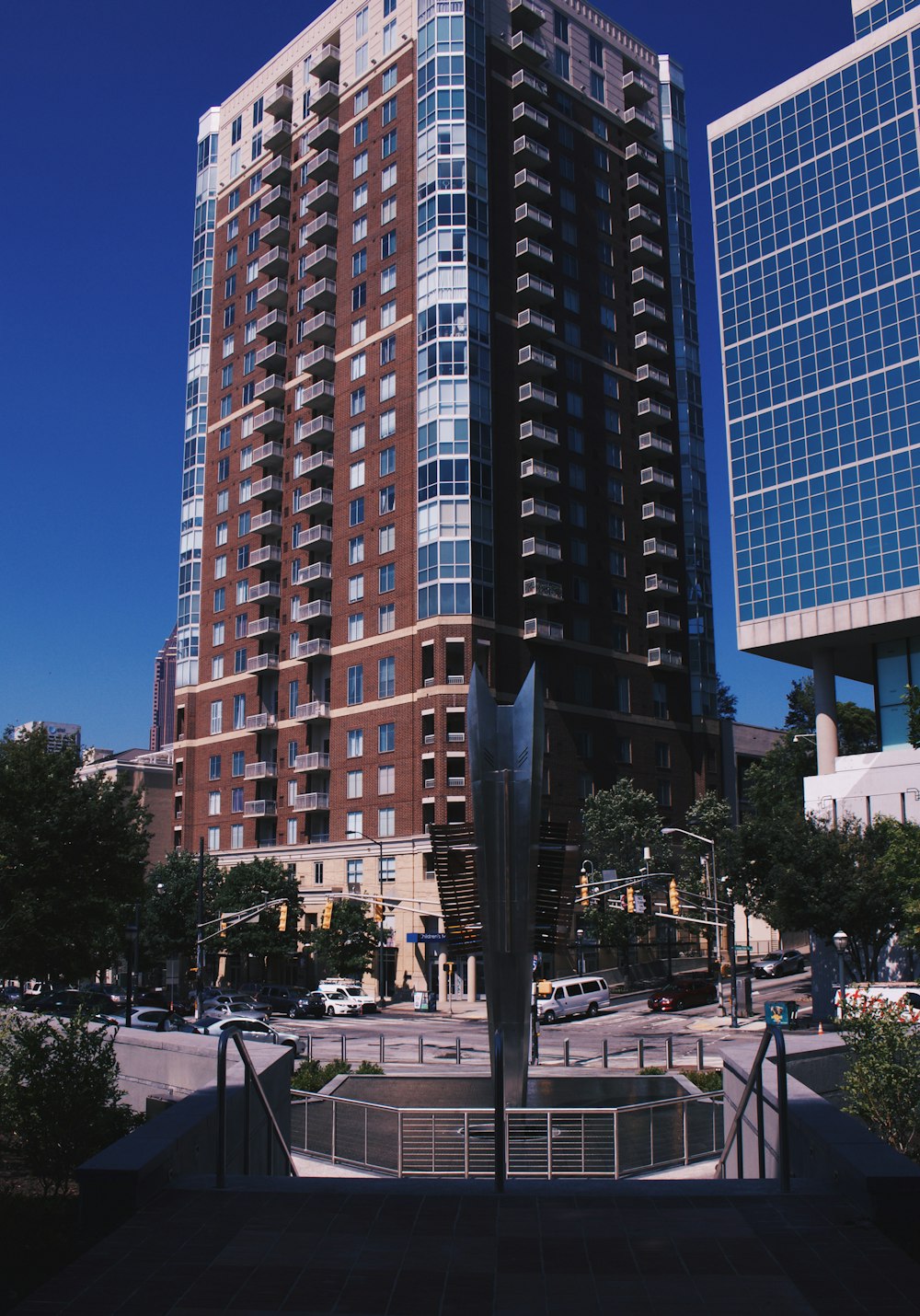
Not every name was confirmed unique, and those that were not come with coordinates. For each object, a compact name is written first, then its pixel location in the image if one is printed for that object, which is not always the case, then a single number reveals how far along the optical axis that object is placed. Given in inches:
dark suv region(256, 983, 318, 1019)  2504.9
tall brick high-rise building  2997.0
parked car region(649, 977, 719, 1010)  2390.5
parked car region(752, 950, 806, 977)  3073.3
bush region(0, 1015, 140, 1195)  549.0
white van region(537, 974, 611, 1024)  2326.5
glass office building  2266.2
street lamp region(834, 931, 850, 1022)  1852.9
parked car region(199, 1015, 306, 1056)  1576.0
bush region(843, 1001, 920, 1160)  533.3
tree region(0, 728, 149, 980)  1344.7
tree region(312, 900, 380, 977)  2827.3
